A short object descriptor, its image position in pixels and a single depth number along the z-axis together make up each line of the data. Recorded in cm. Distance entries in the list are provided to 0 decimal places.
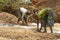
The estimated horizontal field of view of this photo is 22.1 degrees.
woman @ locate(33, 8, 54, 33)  682
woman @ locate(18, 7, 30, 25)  846
